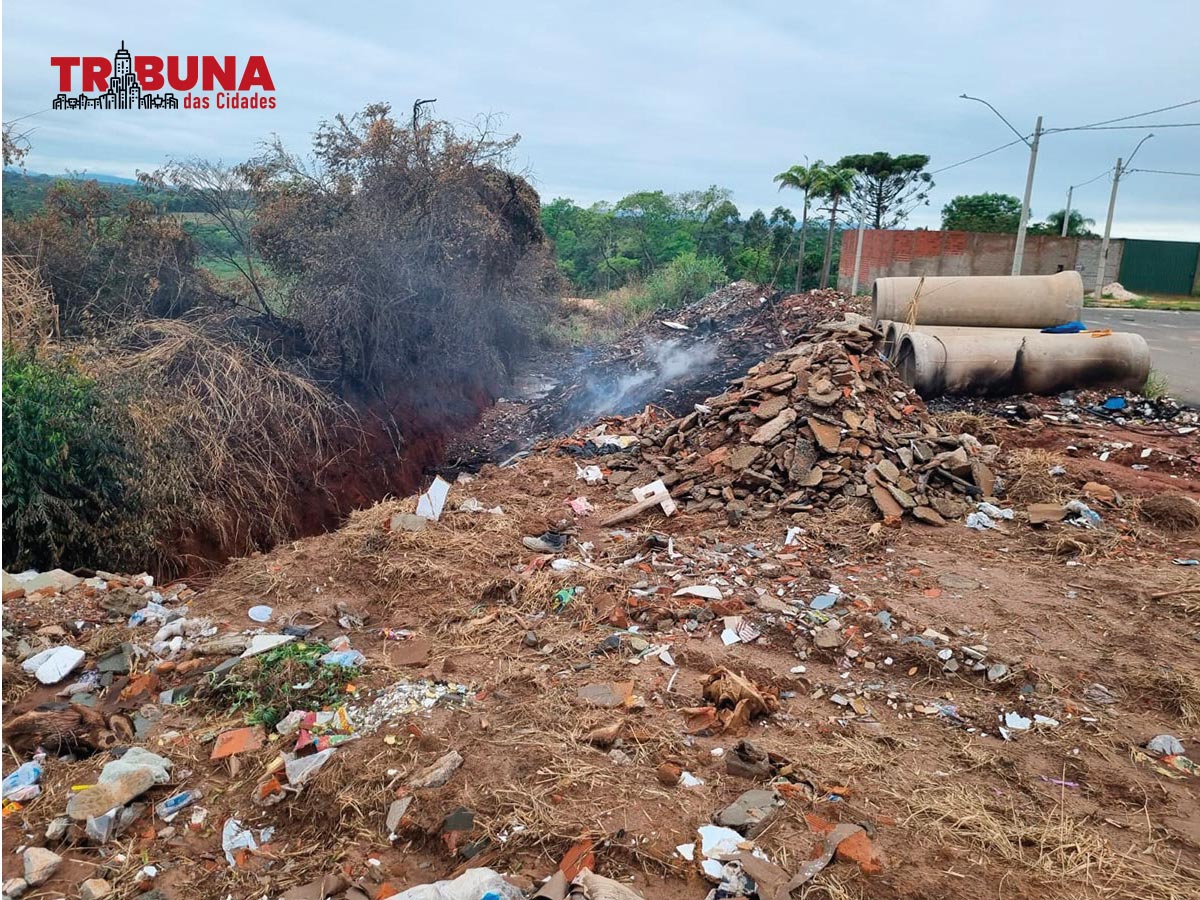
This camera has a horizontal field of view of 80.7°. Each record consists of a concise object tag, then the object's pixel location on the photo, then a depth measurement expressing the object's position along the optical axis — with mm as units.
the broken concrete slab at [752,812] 2625
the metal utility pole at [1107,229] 24453
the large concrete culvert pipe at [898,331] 10492
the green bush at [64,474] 5340
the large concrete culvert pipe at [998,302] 11117
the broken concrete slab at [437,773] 2855
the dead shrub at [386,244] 9141
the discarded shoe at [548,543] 5520
